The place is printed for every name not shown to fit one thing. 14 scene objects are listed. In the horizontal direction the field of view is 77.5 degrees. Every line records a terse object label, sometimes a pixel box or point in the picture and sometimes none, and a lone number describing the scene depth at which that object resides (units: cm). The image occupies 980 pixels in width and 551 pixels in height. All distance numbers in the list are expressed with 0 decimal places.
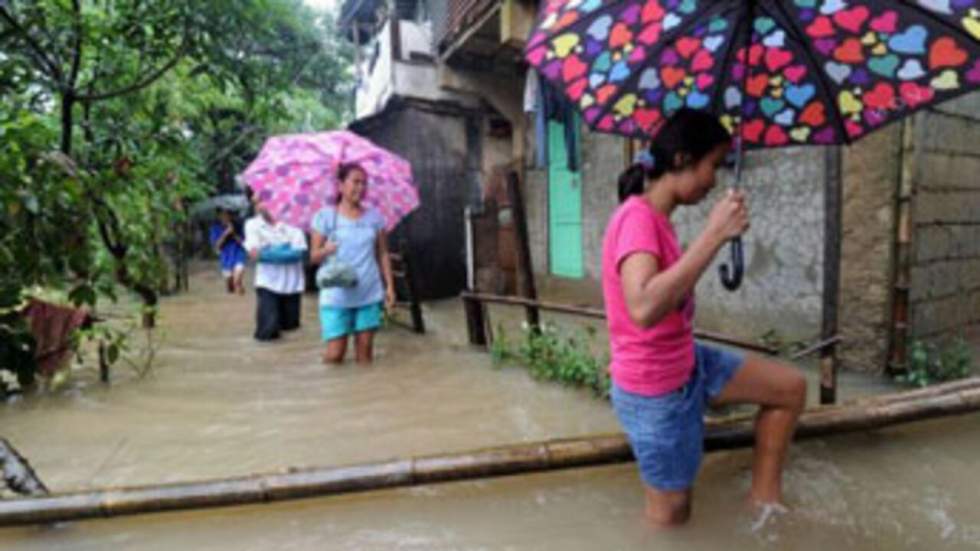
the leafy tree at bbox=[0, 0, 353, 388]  262
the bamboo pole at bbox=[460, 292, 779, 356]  325
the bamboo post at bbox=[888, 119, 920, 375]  412
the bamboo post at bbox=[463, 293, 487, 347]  564
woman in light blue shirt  461
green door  818
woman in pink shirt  174
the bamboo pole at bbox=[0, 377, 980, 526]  224
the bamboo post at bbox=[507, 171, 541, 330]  434
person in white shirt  566
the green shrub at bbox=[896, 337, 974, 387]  408
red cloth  433
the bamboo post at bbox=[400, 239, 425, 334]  647
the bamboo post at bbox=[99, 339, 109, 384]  468
